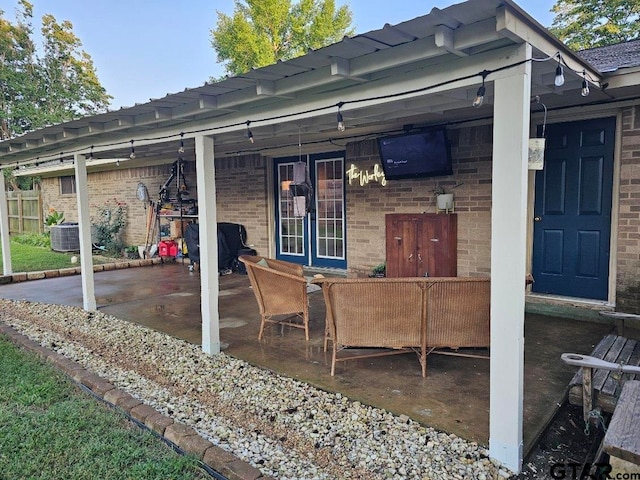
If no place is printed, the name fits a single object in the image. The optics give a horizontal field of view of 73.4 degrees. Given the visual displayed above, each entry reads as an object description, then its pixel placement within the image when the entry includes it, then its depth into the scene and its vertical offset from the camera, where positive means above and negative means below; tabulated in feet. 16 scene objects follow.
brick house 7.68 +2.23
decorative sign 20.78 +1.52
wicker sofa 10.83 -2.75
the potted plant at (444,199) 18.24 +0.25
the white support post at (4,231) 25.86 -1.25
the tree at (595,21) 45.70 +20.24
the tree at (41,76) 63.26 +21.01
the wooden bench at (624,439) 5.65 -3.22
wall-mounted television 17.97 +2.23
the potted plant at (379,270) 20.67 -3.12
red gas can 32.81 -3.04
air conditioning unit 39.27 -2.51
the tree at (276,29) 70.28 +29.53
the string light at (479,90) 7.85 +2.47
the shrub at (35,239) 45.51 -3.28
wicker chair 14.05 -2.78
